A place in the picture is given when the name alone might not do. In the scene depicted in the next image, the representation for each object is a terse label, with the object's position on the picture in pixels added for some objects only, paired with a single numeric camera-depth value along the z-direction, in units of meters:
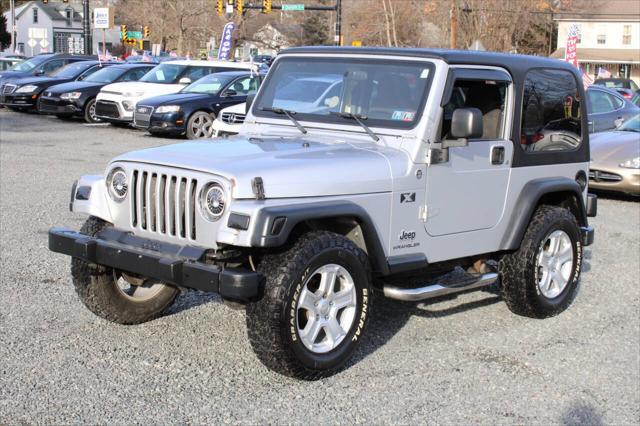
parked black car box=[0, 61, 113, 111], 23.94
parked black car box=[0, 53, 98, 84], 26.56
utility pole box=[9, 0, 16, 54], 67.28
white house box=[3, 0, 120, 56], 105.83
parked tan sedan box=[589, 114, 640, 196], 12.44
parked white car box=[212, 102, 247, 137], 15.88
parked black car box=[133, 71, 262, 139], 18.52
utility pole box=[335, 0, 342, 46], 41.08
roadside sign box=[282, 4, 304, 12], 42.08
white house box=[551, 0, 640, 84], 70.44
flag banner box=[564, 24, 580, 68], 21.16
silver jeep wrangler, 4.79
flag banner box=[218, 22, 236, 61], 30.33
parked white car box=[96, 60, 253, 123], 20.75
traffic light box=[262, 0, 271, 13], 45.31
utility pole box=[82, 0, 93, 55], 37.62
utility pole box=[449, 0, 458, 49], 30.95
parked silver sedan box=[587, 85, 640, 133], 17.16
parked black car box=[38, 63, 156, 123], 22.08
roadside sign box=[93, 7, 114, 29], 42.56
